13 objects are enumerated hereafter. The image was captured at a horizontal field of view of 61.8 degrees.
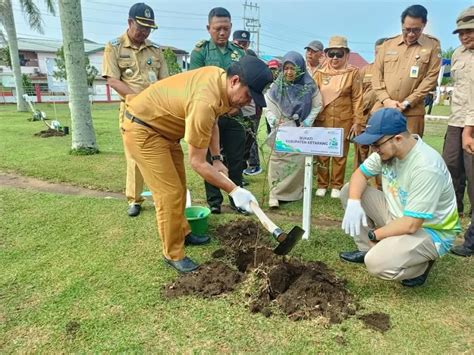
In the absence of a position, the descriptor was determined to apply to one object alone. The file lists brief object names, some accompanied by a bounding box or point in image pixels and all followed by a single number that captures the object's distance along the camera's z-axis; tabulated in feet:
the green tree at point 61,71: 91.71
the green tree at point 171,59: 93.43
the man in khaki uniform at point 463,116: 11.49
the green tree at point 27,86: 89.20
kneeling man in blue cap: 8.33
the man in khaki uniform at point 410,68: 13.42
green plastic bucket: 11.96
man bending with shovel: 7.82
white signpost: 11.29
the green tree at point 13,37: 56.49
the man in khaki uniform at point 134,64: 13.23
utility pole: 168.58
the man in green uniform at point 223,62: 13.69
